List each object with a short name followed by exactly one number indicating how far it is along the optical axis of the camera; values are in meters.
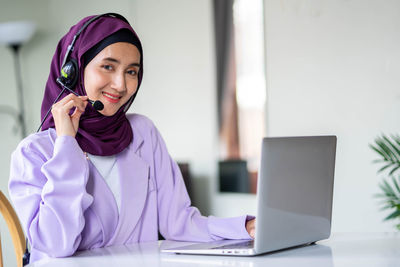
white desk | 1.16
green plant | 2.40
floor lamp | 4.16
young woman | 1.37
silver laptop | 1.15
